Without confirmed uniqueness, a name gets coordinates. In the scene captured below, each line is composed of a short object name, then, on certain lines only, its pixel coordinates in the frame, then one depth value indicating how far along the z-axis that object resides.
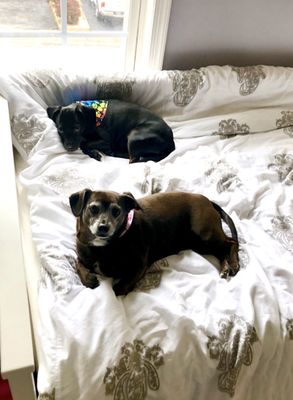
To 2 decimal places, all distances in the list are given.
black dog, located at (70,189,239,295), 1.07
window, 1.67
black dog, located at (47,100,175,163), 1.55
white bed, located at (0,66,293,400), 0.91
